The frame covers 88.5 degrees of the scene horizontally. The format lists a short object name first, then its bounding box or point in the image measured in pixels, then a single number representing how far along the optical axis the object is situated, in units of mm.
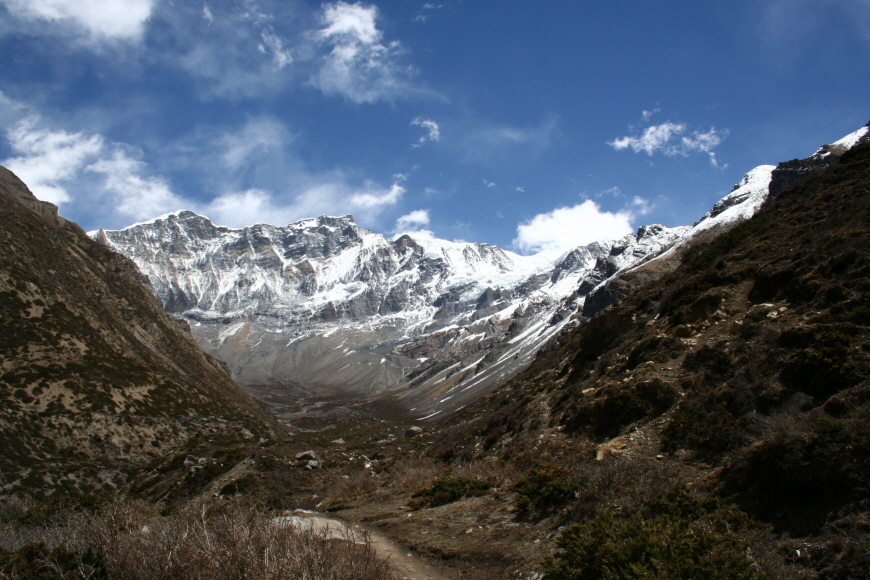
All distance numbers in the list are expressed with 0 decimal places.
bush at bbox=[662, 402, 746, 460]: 11086
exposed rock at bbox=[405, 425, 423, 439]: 76012
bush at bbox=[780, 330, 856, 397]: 10617
